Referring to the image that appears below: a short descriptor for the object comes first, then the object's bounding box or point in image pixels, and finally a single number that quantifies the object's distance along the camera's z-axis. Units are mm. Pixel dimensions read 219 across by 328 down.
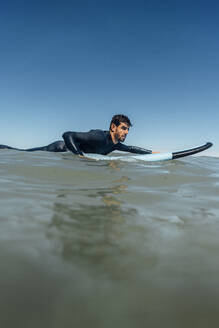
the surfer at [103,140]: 5352
